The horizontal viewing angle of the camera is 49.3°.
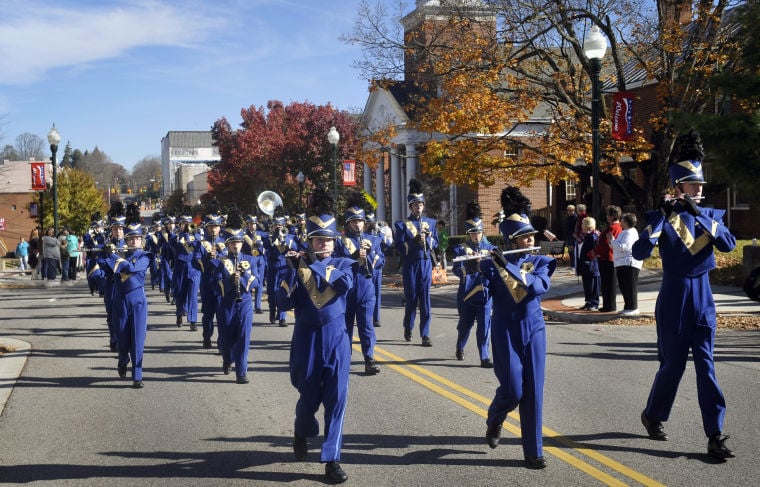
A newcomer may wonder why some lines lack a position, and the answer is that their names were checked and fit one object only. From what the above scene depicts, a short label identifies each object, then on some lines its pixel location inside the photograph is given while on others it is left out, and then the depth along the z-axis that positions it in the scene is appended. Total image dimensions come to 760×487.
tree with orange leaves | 22.28
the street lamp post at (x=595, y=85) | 15.93
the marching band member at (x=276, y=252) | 16.36
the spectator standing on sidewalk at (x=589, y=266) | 15.88
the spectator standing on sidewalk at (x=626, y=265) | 14.63
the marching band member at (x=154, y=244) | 18.83
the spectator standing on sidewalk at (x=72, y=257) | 28.89
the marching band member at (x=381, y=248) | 12.52
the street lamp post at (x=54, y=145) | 28.84
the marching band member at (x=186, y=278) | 15.18
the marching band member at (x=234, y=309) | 9.91
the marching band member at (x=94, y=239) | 19.08
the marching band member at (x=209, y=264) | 11.27
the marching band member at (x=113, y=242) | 10.33
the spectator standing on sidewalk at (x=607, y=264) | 15.49
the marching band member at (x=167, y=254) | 19.03
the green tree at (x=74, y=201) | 55.71
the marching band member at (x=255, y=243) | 14.45
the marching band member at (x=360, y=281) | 10.17
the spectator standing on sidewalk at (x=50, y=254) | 27.99
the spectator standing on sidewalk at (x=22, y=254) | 38.16
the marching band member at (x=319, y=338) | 6.21
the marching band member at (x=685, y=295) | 6.40
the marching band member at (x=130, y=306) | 9.71
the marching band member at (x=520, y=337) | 6.13
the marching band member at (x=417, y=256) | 12.45
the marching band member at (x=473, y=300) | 9.99
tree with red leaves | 50.41
